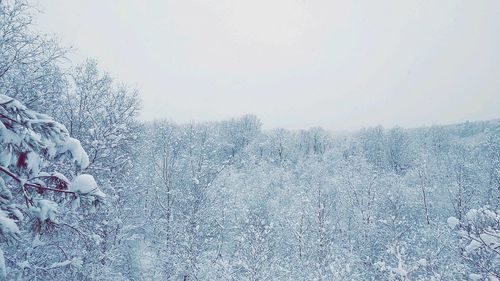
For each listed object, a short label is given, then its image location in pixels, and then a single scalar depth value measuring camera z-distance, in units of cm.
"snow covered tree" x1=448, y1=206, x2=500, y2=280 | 620
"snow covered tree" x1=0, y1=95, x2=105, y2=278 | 377
